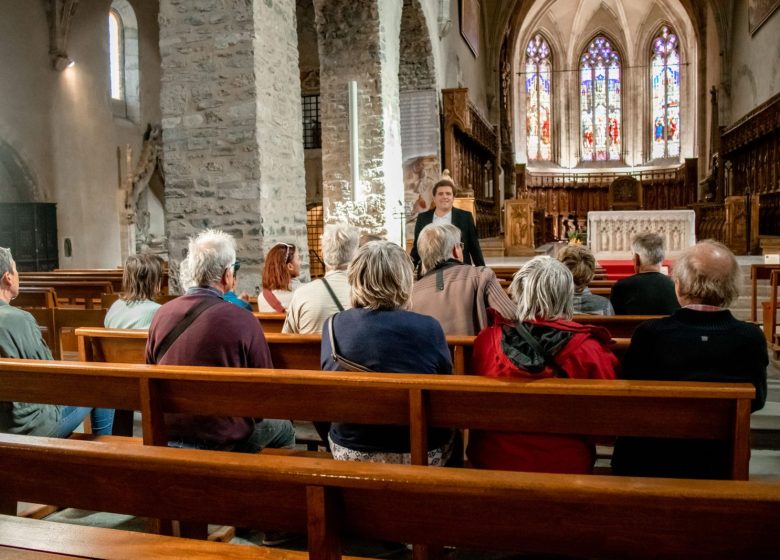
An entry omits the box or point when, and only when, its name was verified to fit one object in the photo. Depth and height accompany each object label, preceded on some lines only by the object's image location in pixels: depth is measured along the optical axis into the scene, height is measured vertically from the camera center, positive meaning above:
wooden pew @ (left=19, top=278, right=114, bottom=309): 6.78 -0.44
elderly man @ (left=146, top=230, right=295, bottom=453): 2.61 -0.39
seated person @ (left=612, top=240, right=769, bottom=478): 2.21 -0.40
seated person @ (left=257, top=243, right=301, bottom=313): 4.27 -0.22
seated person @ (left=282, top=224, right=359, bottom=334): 3.44 -0.27
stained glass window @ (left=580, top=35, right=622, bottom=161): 27.97 +5.29
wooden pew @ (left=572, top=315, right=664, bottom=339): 3.55 -0.46
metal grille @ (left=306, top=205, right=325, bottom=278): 15.40 +0.11
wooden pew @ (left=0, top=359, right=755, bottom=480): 2.00 -0.51
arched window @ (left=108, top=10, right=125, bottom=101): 15.41 +4.20
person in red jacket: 2.22 -0.38
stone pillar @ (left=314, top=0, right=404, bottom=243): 10.17 +1.90
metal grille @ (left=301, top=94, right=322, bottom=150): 16.86 +2.85
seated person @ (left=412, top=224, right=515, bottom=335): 3.27 -0.25
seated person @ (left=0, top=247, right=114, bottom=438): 2.79 -0.44
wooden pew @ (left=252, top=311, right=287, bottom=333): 4.02 -0.47
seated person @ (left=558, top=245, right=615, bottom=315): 3.81 -0.24
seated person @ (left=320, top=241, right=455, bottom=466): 2.36 -0.35
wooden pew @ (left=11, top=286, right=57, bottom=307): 5.69 -0.43
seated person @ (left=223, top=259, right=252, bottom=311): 3.76 -0.31
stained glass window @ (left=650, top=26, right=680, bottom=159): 26.66 +5.31
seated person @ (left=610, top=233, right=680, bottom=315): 4.09 -0.31
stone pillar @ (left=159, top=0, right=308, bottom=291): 6.68 +1.16
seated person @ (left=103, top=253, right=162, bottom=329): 3.64 -0.27
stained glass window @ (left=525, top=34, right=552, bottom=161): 27.72 +5.36
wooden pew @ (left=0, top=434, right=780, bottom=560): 1.24 -0.53
